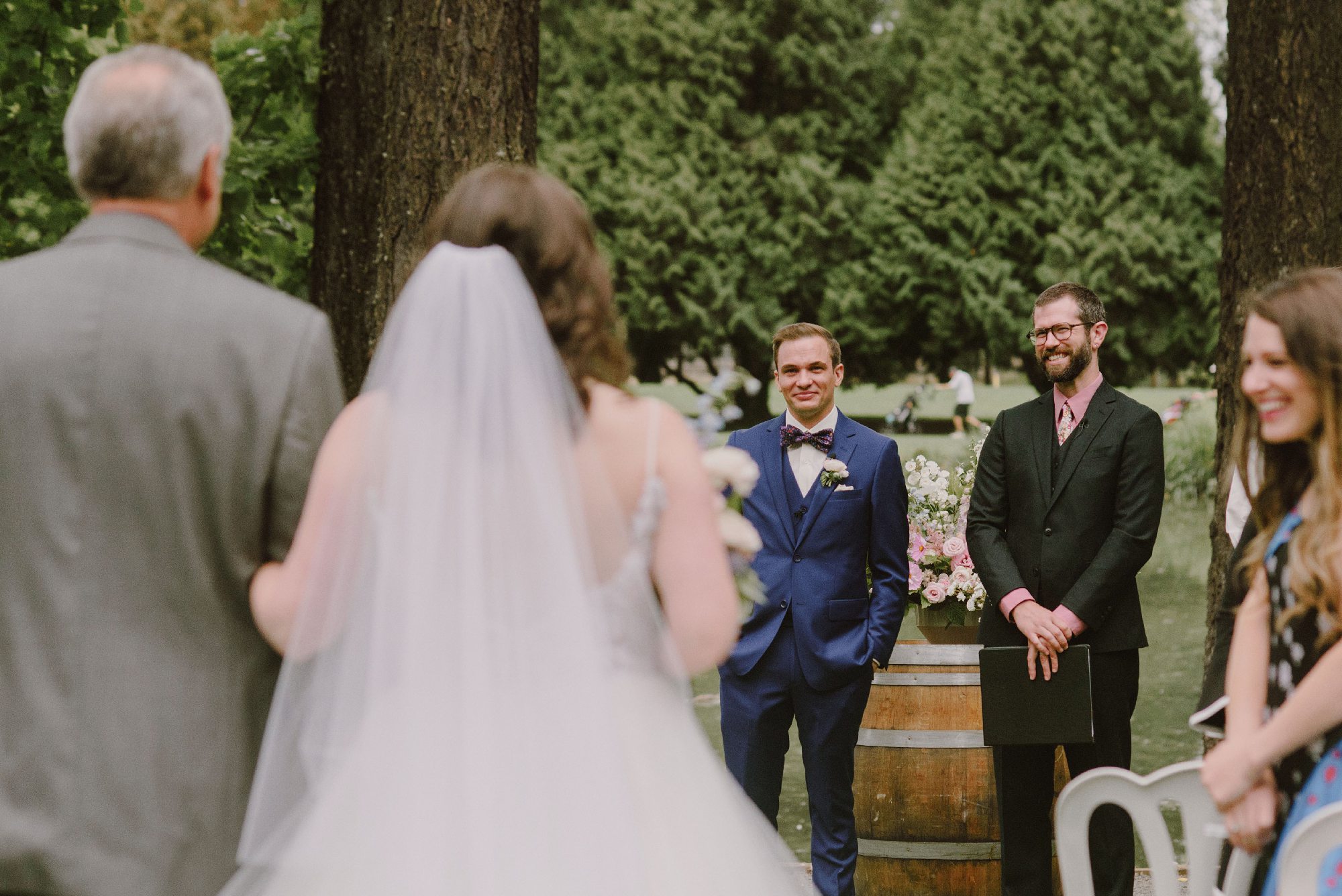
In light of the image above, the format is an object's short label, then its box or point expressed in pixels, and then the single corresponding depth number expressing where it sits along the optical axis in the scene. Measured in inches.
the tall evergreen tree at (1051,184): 1213.1
